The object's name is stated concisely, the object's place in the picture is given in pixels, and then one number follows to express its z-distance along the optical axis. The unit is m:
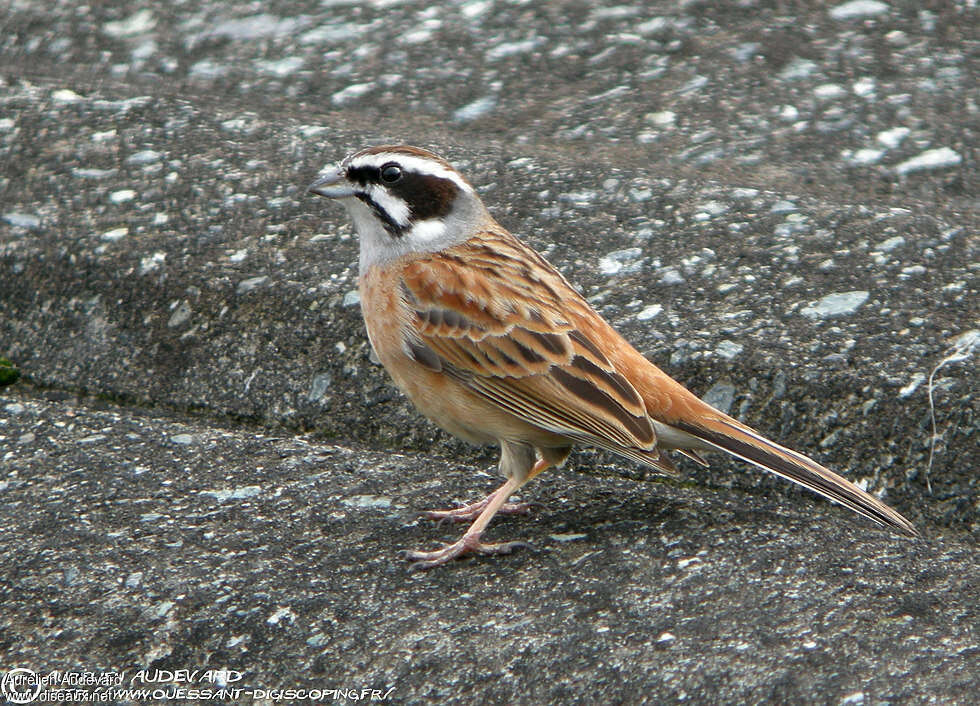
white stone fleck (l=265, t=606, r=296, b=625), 7.37
